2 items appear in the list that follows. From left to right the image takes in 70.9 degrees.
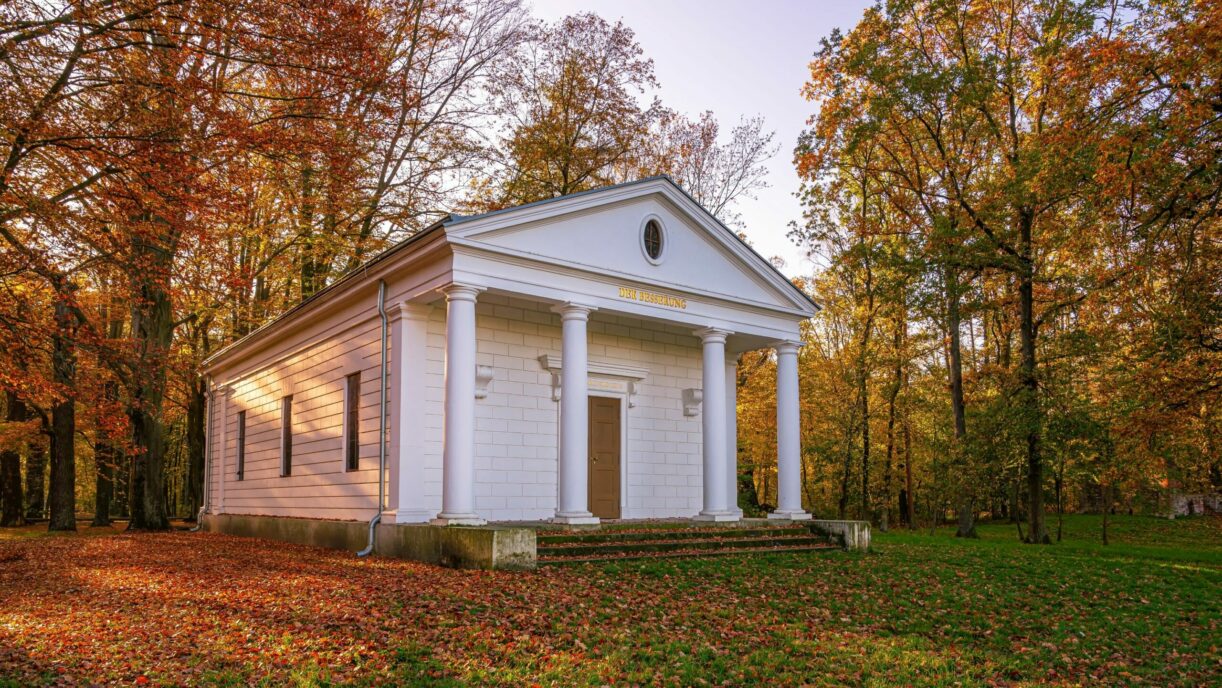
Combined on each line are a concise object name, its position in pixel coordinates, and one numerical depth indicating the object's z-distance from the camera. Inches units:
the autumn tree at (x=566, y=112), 1126.4
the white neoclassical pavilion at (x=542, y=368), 538.3
